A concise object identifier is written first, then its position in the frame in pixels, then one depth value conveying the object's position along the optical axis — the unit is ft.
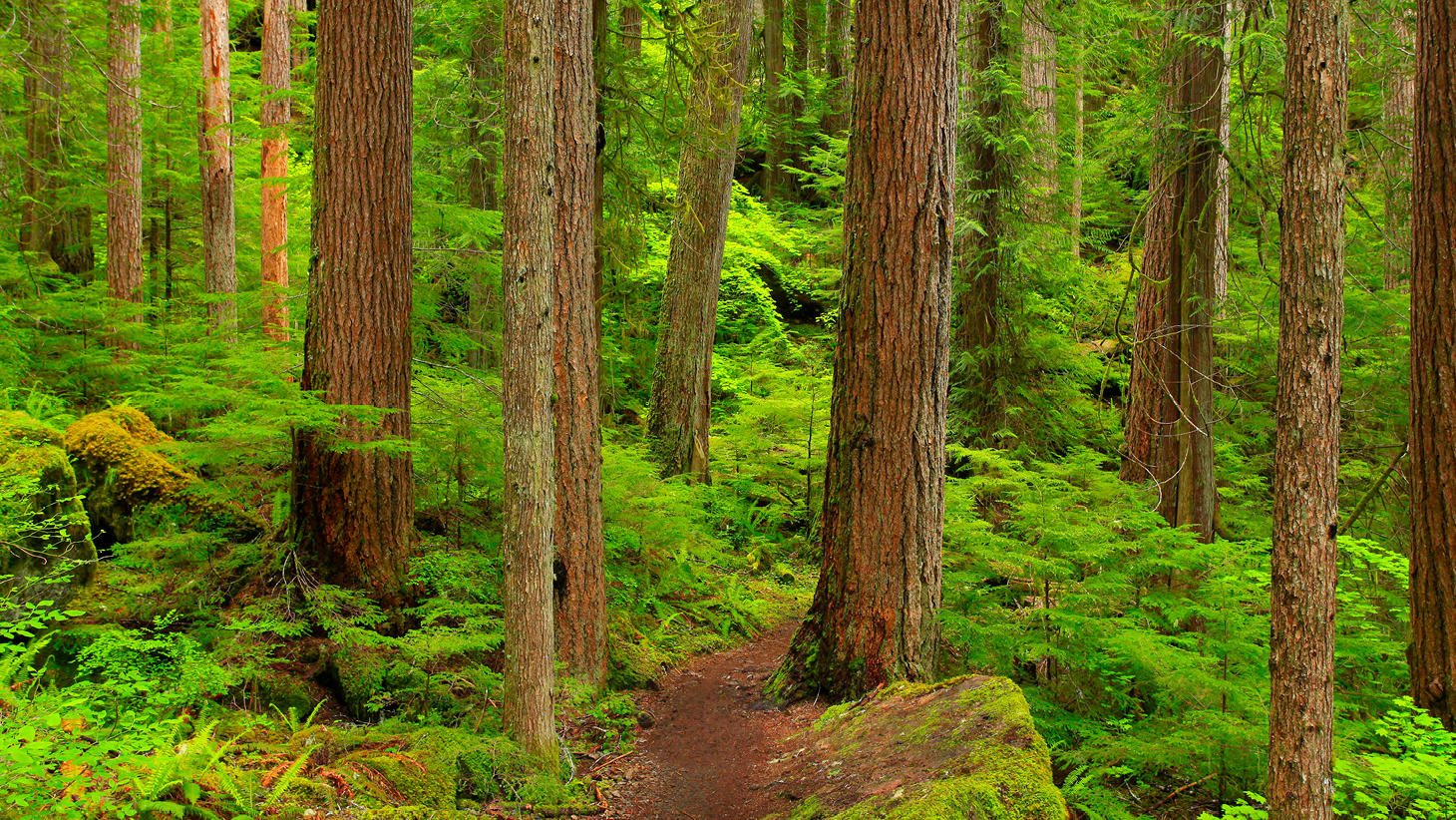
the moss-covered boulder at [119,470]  20.94
